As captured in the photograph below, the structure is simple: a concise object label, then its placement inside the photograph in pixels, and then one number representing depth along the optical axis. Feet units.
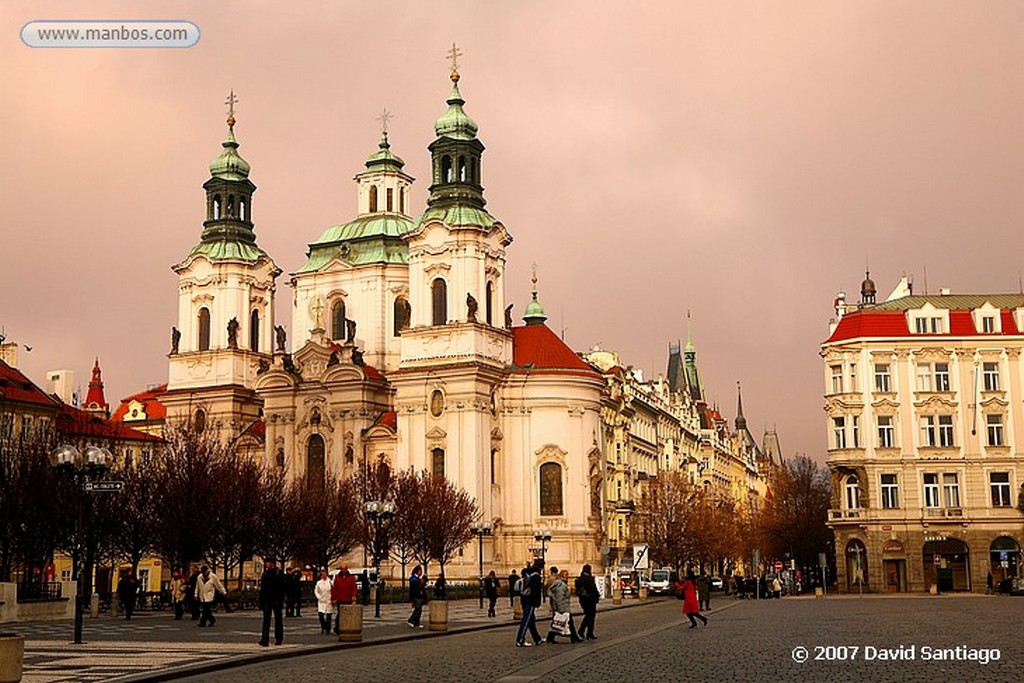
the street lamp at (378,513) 151.23
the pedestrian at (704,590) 168.71
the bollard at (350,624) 102.53
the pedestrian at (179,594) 147.54
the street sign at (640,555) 242.78
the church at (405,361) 273.13
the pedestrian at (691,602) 124.26
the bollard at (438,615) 119.96
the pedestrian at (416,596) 125.90
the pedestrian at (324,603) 111.04
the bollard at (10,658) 60.03
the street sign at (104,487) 99.30
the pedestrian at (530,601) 96.07
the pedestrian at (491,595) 158.47
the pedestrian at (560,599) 98.27
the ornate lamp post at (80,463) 102.63
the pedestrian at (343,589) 112.57
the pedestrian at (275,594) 97.45
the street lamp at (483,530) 208.98
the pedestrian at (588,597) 104.07
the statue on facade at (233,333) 306.76
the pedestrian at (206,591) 129.08
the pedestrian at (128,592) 149.93
